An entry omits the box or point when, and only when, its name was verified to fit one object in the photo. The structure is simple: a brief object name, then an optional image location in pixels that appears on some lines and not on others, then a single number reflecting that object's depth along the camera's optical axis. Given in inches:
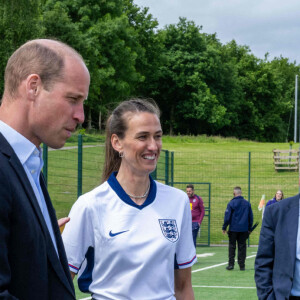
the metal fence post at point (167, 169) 731.4
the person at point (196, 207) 650.4
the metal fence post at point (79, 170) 446.7
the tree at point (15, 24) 1253.1
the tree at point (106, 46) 1930.1
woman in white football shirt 115.1
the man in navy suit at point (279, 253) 172.6
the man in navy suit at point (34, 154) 65.6
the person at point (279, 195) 676.1
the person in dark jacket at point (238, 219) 579.0
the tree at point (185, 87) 2556.6
